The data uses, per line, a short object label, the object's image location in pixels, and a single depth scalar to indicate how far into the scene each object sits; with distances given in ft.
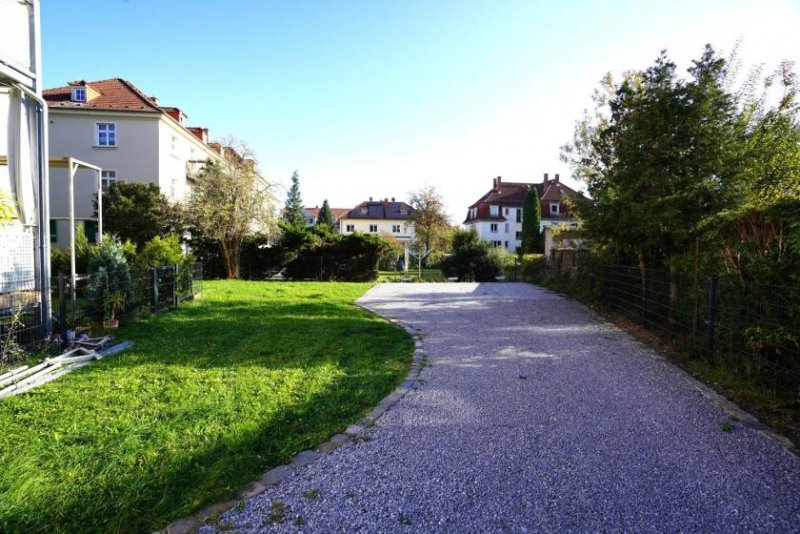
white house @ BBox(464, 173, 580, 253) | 192.44
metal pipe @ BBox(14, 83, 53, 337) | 22.59
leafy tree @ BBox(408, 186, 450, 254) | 126.93
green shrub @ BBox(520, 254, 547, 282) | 66.59
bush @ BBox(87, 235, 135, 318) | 25.32
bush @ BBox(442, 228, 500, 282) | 88.48
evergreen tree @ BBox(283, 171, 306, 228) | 211.08
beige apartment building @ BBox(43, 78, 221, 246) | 76.64
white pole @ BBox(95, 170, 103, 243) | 31.98
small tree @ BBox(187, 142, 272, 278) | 68.33
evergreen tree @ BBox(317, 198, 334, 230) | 211.20
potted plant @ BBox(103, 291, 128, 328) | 25.48
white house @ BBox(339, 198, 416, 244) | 224.53
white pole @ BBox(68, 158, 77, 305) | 25.44
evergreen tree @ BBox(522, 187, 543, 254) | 147.74
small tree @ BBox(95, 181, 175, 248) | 64.90
